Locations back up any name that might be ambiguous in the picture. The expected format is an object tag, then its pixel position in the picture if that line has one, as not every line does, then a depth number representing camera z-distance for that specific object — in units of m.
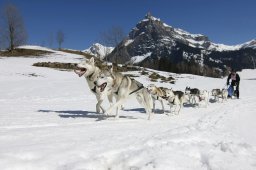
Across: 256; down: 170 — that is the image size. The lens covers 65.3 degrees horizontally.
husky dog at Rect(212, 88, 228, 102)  10.78
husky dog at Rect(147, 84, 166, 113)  7.54
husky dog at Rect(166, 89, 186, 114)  7.52
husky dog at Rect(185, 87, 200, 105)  9.23
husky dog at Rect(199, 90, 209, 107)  9.18
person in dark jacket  12.45
